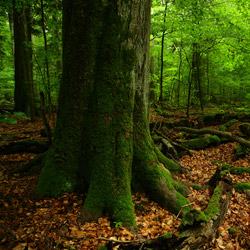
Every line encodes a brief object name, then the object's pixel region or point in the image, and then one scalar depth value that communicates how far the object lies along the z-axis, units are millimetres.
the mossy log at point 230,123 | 9523
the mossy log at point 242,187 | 4468
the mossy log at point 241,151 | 6548
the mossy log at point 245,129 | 7623
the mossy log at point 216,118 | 10609
